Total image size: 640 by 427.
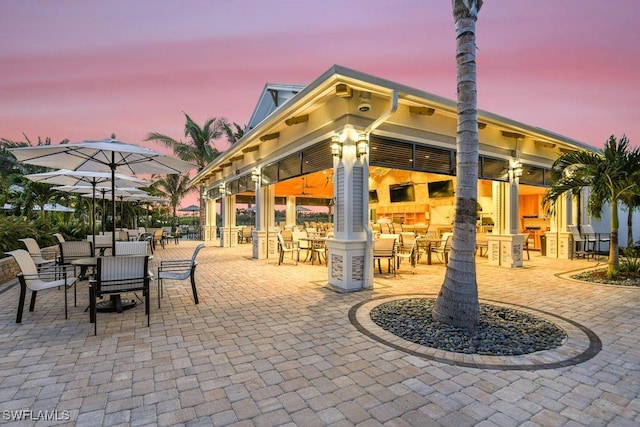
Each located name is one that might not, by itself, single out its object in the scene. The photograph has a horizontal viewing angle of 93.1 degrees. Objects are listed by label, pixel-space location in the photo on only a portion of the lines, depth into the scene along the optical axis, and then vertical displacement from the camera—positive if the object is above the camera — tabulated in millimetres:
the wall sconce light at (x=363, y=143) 5926 +1384
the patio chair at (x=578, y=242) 10625 -1062
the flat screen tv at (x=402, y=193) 15148 +1063
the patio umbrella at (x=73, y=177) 6438 +855
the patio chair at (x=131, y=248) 6383 -699
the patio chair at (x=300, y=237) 9412 -741
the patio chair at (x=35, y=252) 5785 -713
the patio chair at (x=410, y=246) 8239 -955
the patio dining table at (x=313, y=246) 9047 -1063
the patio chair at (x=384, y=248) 7048 -805
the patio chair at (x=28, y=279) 3945 -847
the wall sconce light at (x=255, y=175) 10352 +1353
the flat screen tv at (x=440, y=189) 13441 +1125
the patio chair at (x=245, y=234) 16250 -1051
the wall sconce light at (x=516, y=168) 9031 +1342
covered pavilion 5934 +1432
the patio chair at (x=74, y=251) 6090 -729
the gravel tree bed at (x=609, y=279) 6629 -1520
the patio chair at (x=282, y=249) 8906 -1033
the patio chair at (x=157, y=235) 13156 -913
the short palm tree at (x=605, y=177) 6715 +834
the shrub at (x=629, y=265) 7348 -1295
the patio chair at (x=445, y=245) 8555 -896
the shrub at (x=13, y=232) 7002 -418
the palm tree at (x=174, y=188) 23312 +2108
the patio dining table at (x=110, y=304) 4516 -1388
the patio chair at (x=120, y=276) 3805 -805
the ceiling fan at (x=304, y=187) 14965 +1419
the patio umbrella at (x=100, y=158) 4355 +942
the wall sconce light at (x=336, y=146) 6020 +1348
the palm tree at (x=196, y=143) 20375 +4920
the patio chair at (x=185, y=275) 4863 -985
